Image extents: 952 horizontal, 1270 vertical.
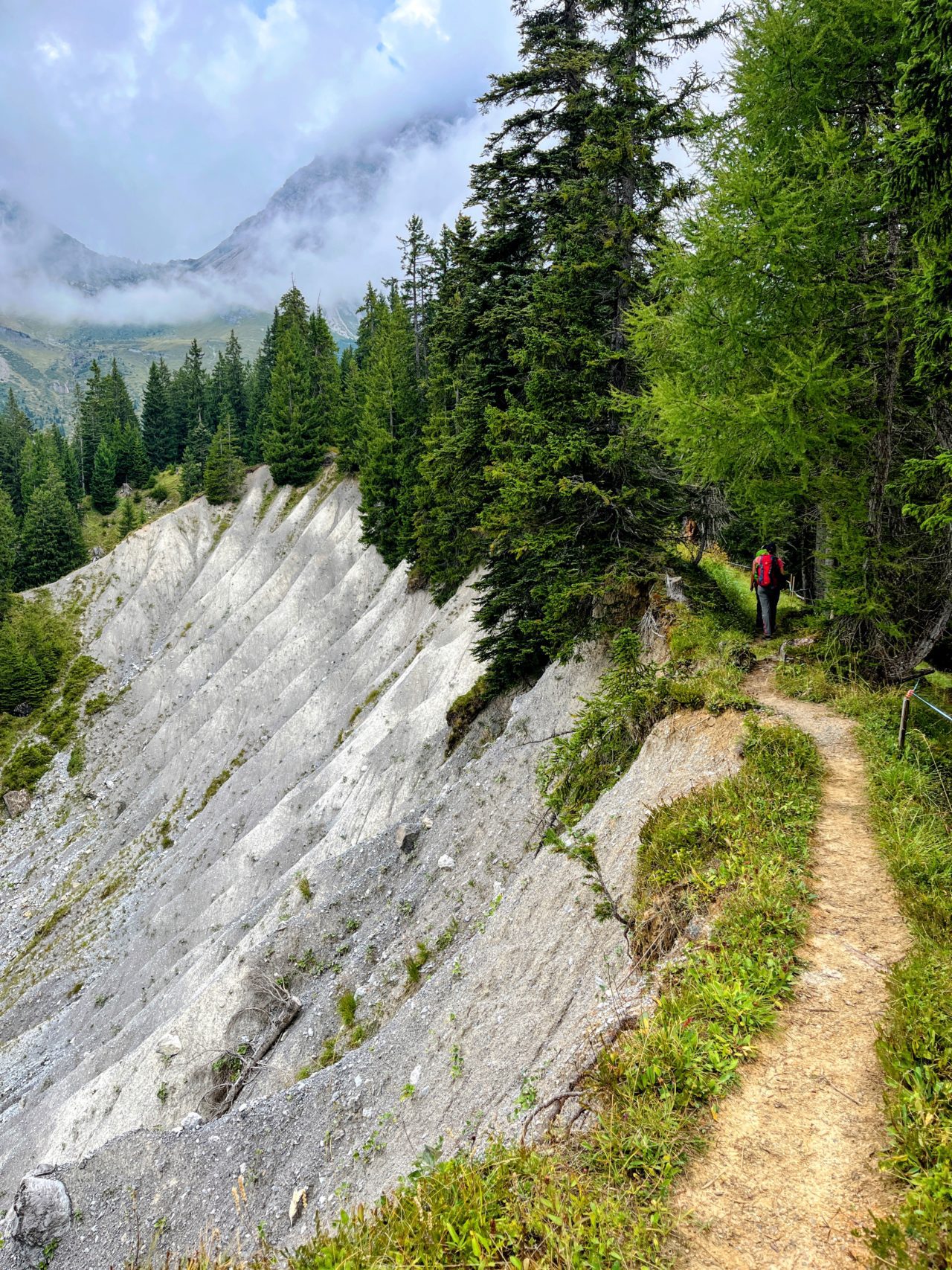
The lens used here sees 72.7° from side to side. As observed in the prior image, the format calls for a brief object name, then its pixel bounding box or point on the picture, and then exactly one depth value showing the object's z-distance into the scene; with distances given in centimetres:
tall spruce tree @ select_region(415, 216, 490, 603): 2197
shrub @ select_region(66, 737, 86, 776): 5075
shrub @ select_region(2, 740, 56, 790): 5003
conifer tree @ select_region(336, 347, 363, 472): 5741
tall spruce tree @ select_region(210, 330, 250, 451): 9144
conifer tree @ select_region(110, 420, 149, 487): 8531
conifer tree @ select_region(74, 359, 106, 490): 8988
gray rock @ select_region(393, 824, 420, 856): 1964
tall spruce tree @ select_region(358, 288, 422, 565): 4356
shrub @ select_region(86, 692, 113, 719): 5516
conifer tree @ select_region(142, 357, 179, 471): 9331
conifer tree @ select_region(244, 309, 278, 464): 7425
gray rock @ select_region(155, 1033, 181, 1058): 1872
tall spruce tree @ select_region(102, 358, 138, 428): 9531
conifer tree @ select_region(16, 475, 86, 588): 6831
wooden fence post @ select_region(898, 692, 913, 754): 764
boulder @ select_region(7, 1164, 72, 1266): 1309
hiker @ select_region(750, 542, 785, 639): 1393
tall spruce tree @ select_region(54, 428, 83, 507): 8744
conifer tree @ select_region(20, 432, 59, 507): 8250
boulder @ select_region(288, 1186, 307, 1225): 877
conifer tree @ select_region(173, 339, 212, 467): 9188
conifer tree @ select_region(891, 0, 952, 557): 706
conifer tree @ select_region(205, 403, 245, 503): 6794
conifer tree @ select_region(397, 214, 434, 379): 5422
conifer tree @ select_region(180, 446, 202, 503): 7788
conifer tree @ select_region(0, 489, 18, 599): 6408
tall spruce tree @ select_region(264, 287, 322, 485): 6181
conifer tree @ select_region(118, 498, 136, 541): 7913
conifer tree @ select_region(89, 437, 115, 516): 8331
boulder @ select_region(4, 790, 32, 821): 4862
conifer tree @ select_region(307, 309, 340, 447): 6475
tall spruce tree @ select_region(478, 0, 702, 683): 1422
